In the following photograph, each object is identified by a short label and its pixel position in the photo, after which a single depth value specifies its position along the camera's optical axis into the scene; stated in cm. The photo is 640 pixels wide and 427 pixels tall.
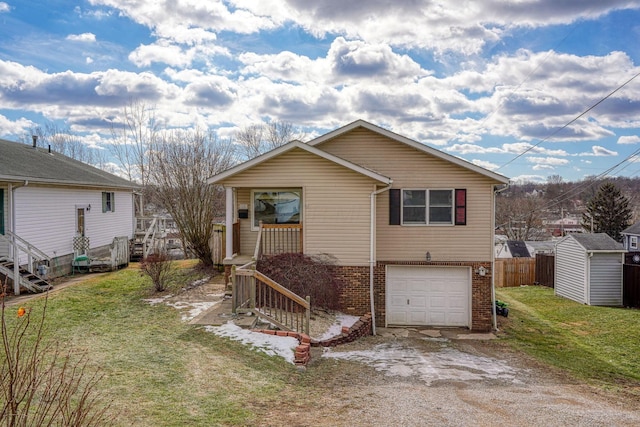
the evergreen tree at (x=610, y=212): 4353
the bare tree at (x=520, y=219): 5744
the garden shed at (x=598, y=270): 2055
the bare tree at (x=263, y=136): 3378
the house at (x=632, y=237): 3338
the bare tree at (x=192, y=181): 1909
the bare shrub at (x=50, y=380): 305
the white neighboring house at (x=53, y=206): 1423
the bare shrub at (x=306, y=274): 1223
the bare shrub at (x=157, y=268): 1405
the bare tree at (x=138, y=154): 2970
